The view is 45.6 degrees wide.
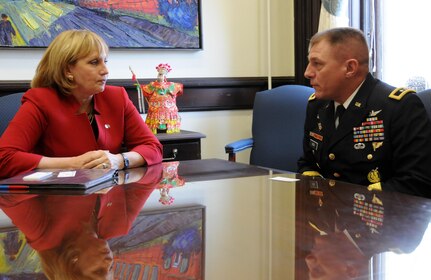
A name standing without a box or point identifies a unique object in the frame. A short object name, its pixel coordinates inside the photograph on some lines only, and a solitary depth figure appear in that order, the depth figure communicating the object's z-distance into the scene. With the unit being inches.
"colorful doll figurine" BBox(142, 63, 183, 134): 125.3
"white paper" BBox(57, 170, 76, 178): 64.8
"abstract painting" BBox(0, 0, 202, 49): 128.9
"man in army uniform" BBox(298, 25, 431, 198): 68.4
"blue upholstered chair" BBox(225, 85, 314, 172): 130.7
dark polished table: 30.6
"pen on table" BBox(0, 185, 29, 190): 61.2
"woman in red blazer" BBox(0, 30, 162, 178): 77.0
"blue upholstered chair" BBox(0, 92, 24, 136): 99.7
